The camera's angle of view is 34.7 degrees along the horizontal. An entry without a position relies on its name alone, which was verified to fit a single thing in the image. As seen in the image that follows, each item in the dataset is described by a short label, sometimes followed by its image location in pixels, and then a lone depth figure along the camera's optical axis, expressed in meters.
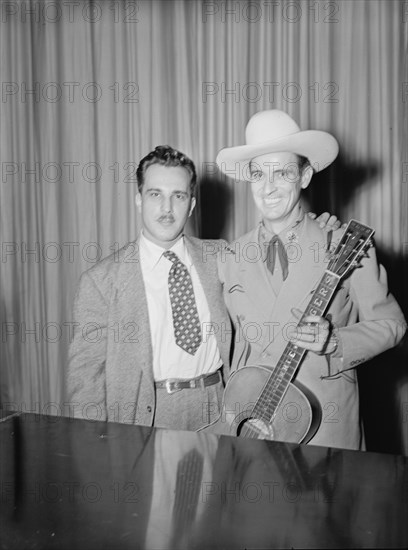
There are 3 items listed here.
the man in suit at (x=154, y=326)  2.08
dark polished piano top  0.97
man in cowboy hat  1.88
